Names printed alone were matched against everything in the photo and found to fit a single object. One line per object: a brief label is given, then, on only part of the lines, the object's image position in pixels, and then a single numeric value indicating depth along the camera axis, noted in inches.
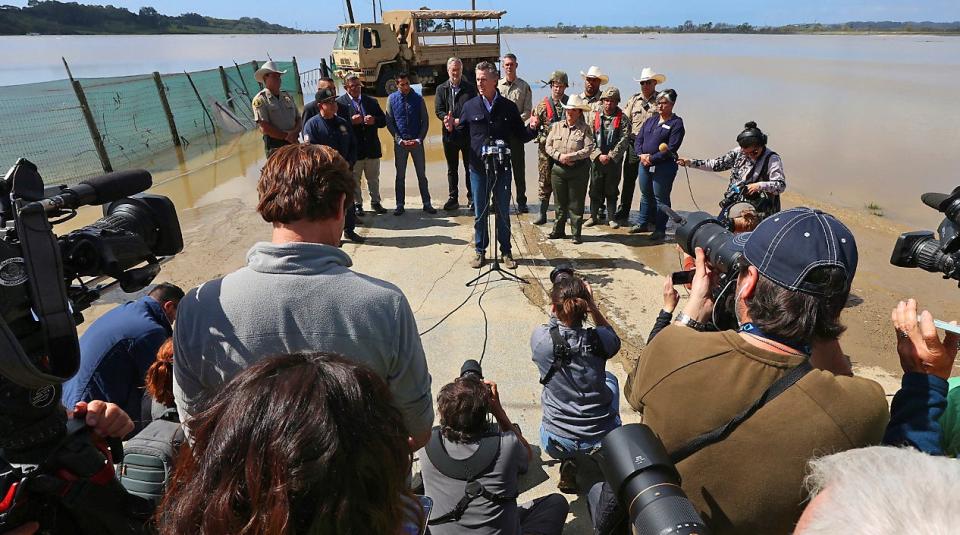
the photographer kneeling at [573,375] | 103.4
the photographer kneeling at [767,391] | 48.7
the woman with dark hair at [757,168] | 170.4
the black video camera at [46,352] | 45.5
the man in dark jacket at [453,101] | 248.1
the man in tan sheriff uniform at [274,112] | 240.8
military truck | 733.9
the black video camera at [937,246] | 72.1
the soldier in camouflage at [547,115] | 250.7
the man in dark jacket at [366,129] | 256.7
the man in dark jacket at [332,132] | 224.1
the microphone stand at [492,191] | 195.3
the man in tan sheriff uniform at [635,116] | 248.8
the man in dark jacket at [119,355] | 83.0
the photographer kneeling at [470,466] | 81.6
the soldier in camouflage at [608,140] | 236.2
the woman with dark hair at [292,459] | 28.9
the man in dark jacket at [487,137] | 201.9
